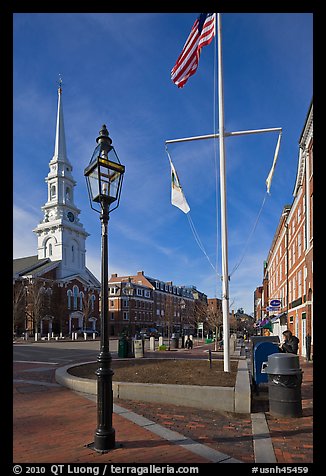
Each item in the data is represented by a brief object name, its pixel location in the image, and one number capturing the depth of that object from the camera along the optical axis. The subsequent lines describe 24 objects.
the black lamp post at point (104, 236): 5.48
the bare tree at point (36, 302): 55.09
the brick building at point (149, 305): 79.00
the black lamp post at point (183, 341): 30.22
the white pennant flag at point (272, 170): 11.90
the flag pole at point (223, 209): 11.22
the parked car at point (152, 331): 65.11
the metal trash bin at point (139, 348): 18.20
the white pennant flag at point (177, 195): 12.34
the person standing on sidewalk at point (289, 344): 10.59
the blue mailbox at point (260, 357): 9.92
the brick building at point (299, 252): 21.00
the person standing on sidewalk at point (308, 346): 18.81
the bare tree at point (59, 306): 62.78
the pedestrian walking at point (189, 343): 28.45
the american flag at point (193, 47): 10.59
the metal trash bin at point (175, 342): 28.73
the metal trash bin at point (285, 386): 7.40
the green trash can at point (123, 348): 17.36
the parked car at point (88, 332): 61.16
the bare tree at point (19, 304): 52.03
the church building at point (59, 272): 57.91
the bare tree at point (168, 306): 72.40
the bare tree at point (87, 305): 66.19
